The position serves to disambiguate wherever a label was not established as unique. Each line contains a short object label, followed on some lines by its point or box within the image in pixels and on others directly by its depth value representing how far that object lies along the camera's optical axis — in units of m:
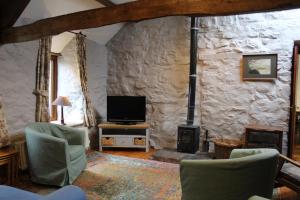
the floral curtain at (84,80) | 4.80
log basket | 4.27
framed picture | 4.38
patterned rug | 2.96
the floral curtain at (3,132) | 3.29
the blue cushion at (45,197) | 1.55
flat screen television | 5.12
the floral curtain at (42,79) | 3.94
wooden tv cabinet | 5.02
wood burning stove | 4.58
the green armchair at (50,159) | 3.10
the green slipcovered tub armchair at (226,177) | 2.02
